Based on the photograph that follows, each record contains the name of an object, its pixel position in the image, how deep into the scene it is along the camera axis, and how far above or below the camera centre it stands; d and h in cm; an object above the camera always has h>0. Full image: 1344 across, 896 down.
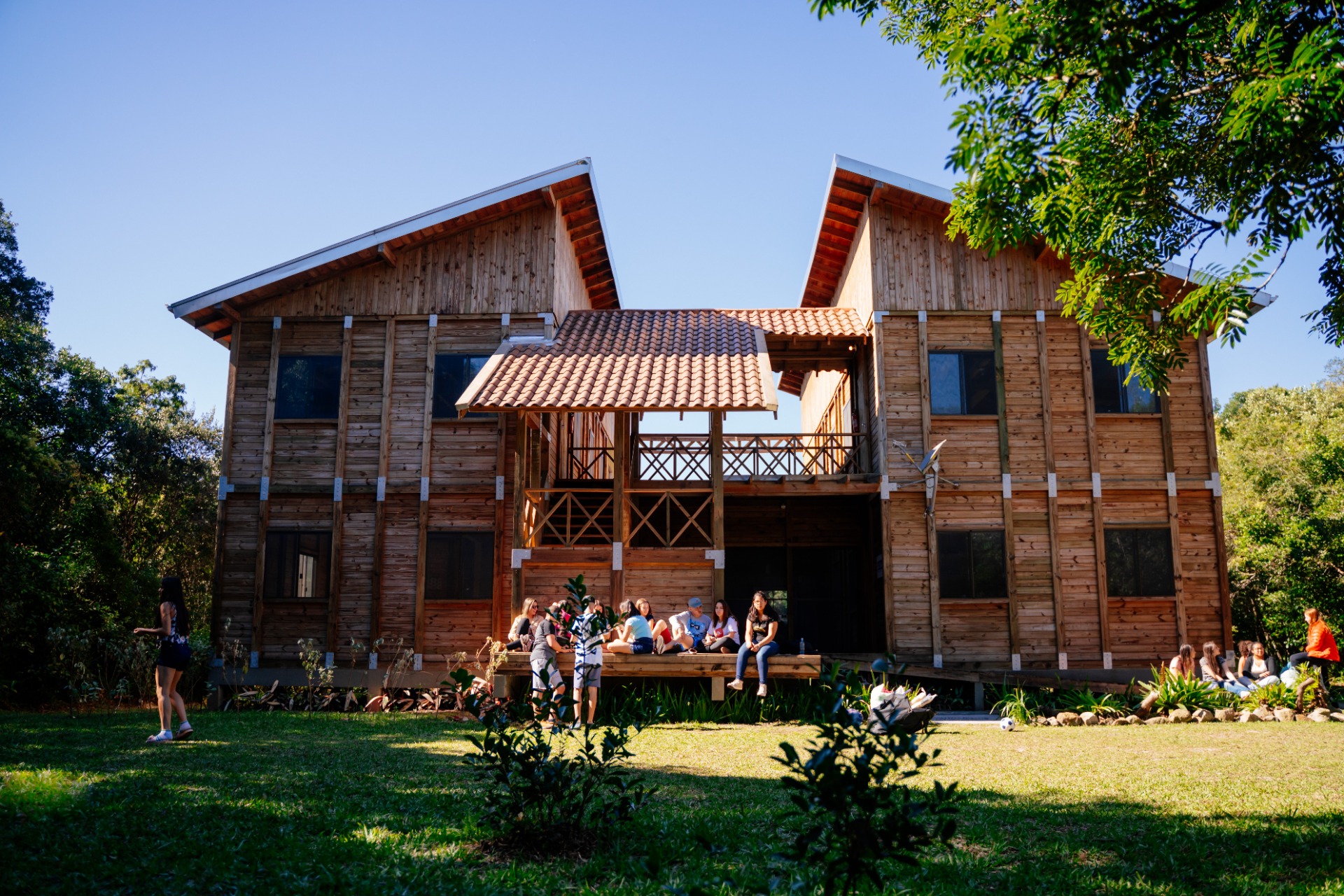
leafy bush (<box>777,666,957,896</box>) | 333 -73
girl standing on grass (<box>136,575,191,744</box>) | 883 -55
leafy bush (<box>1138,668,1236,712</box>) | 1243 -128
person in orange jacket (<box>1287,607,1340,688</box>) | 1245 -61
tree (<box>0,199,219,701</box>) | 1507 +193
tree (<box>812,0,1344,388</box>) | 554 +311
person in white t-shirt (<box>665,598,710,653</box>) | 1301 -47
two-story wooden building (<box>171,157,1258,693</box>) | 1584 +251
